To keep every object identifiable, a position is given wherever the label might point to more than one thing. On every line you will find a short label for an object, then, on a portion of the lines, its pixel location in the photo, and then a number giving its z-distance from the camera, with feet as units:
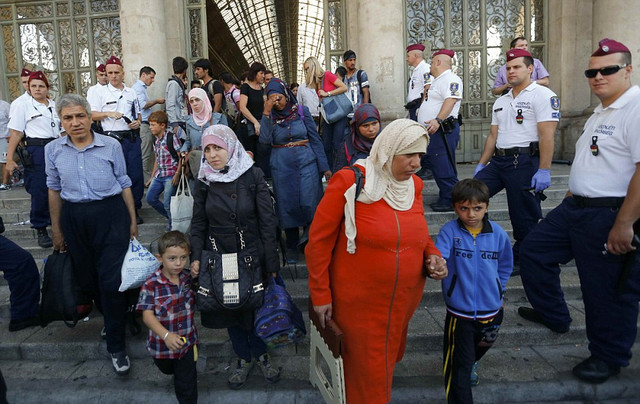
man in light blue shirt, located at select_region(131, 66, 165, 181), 22.40
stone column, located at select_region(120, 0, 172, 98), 26.12
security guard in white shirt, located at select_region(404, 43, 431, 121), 20.03
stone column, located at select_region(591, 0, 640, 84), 24.73
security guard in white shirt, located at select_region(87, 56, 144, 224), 18.98
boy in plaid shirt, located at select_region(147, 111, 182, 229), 16.81
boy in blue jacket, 9.53
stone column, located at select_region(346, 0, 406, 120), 25.54
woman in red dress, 7.89
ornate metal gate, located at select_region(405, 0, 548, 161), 30.04
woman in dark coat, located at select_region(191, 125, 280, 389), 10.46
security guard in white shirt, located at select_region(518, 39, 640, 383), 9.60
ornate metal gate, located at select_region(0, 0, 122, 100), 30.94
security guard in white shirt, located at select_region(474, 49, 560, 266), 13.28
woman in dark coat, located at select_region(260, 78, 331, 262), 15.20
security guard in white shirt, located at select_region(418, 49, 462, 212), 17.30
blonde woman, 18.66
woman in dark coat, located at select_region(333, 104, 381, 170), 13.37
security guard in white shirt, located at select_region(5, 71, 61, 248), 17.89
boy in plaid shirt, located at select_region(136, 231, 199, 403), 9.82
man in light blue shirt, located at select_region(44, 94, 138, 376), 11.34
